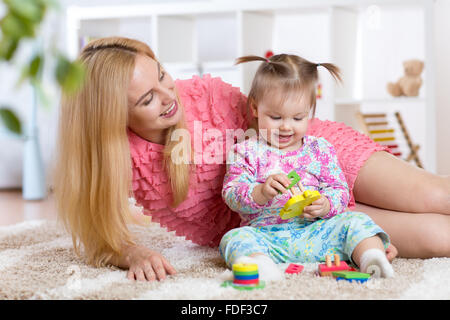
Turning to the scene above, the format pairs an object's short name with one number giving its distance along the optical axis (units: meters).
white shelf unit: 2.59
